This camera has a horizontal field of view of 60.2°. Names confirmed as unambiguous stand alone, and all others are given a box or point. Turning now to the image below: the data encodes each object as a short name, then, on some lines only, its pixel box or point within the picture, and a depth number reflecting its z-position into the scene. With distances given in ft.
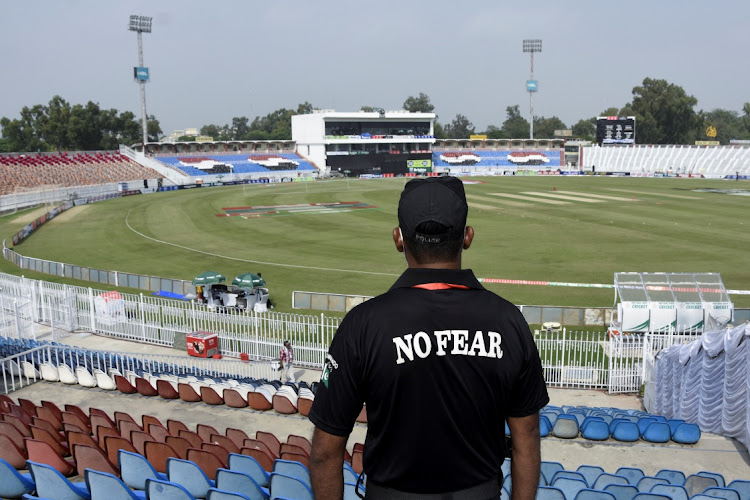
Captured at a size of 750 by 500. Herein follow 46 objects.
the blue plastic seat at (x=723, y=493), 22.06
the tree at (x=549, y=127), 590.96
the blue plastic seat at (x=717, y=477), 26.89
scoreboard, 355.36
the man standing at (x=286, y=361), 61.11
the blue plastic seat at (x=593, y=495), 19.67
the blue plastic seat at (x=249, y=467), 22.79
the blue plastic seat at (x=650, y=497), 20.16
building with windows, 370.12
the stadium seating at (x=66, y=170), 244.83
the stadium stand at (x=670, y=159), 336.70
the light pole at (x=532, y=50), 454.40
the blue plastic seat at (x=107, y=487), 19.99
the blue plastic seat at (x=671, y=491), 21.55
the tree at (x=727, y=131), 532.69
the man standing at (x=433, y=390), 9.12
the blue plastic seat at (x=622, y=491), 21.38
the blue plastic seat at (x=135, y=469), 22.97
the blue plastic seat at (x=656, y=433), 36.74
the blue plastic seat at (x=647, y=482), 24.32
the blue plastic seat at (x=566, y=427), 36.81
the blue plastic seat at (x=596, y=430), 36.37
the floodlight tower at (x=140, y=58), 353.31
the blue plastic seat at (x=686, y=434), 37.09
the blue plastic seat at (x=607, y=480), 23.79
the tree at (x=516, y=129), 570.05
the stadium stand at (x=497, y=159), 388.78
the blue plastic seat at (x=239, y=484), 20.10
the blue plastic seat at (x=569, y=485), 22.31
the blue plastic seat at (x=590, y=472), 26.27
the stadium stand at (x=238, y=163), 332.39
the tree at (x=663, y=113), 463.01
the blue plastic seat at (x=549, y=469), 24.66
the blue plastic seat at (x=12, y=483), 22.74
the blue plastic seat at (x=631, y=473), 27.30
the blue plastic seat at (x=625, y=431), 36.47
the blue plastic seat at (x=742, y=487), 23.72
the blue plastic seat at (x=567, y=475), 22.99
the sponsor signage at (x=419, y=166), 372.99
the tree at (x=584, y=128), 585.22
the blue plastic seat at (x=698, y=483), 26.63
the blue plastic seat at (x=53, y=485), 21.29
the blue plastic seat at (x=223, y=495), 17.49
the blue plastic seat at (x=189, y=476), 21.80
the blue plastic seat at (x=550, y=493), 19.97
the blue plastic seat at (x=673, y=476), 26.89
